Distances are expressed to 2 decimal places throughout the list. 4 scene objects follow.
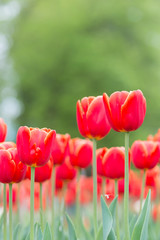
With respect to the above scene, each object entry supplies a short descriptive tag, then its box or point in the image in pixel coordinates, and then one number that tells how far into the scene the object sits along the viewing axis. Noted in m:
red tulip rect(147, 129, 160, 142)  1.99
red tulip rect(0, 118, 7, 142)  1.81
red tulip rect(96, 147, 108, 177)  1.92
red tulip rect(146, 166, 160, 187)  2.33
